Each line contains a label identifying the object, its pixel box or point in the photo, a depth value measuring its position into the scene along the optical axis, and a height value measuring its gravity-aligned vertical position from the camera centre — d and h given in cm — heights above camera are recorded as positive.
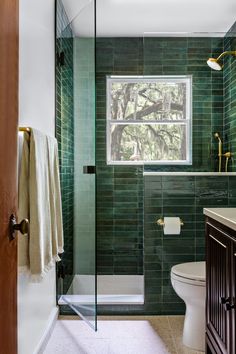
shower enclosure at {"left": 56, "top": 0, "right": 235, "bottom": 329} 272 +21
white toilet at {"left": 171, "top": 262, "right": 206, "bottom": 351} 230 -78
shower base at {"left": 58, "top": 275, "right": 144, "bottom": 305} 266 -97
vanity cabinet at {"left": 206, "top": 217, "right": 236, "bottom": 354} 150 -50
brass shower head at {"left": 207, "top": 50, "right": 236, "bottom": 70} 294 +96
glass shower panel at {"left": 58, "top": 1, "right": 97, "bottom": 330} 262 +8
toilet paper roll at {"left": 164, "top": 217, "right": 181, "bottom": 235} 292 -36
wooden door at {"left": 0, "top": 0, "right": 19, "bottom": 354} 108 +5
